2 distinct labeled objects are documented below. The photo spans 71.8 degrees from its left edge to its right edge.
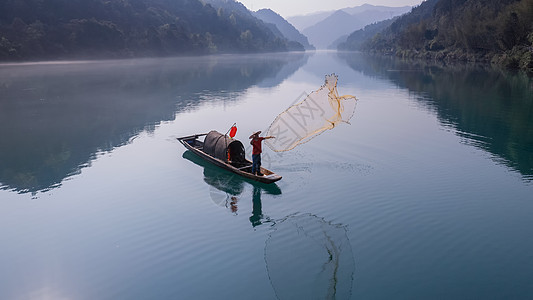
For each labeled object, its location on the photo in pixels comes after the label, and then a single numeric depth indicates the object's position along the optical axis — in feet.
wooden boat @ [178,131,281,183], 69.10
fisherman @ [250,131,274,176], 67.00
